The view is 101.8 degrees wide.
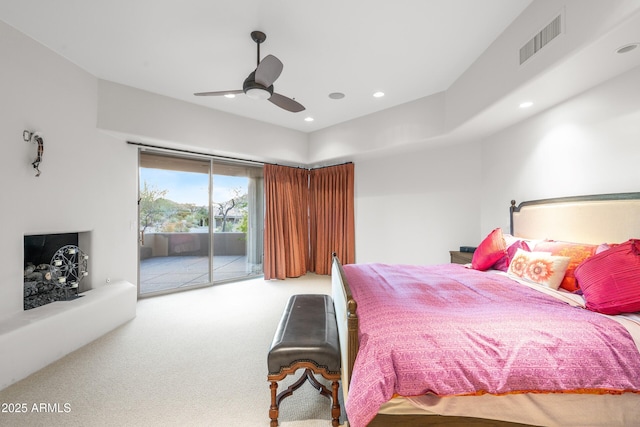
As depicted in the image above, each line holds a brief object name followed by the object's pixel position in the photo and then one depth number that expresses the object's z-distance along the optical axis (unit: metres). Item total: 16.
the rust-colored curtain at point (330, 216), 4.99
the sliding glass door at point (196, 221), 4.13
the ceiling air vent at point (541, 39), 1.83
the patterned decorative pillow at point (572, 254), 1.87
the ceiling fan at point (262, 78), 2.09
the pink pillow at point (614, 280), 1.42
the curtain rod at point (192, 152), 3.71
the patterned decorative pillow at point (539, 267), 1.89
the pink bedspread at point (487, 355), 1.17
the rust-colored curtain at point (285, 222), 4.98
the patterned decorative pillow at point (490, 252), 2.54
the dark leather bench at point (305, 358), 1.56
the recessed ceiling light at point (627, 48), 1.65
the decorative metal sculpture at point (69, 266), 2.68
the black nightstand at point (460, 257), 3.26
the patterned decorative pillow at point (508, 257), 2.46
